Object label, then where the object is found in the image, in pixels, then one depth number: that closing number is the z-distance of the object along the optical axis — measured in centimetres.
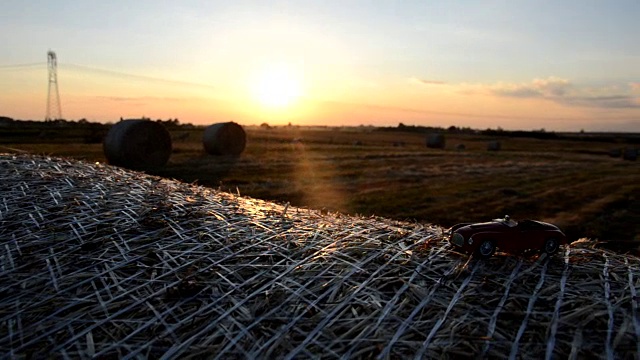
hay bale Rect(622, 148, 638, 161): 4481
